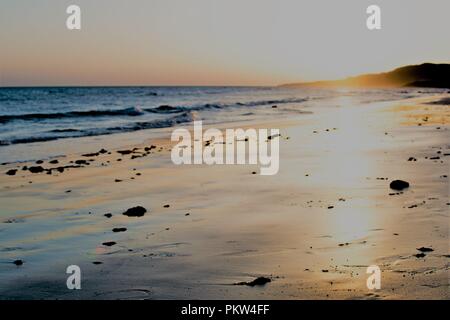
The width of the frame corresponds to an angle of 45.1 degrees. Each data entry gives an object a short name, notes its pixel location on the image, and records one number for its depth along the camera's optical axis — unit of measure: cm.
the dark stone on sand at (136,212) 868
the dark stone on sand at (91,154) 1650
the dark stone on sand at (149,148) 1765
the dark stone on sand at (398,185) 998
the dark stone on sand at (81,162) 1485
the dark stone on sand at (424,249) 638
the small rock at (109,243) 702
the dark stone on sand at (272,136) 2033
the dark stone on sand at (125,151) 1680
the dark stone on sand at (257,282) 549
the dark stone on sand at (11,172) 1309
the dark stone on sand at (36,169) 1344
